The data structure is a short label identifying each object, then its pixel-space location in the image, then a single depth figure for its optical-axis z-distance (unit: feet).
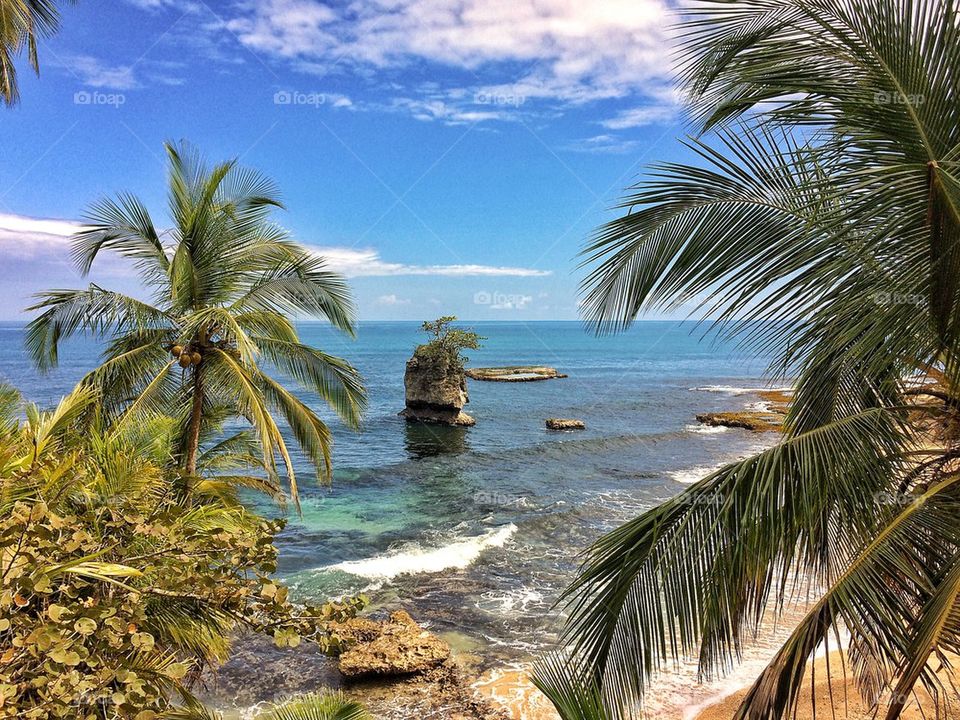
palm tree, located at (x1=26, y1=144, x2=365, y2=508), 29.14
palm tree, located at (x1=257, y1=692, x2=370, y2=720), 17.44
